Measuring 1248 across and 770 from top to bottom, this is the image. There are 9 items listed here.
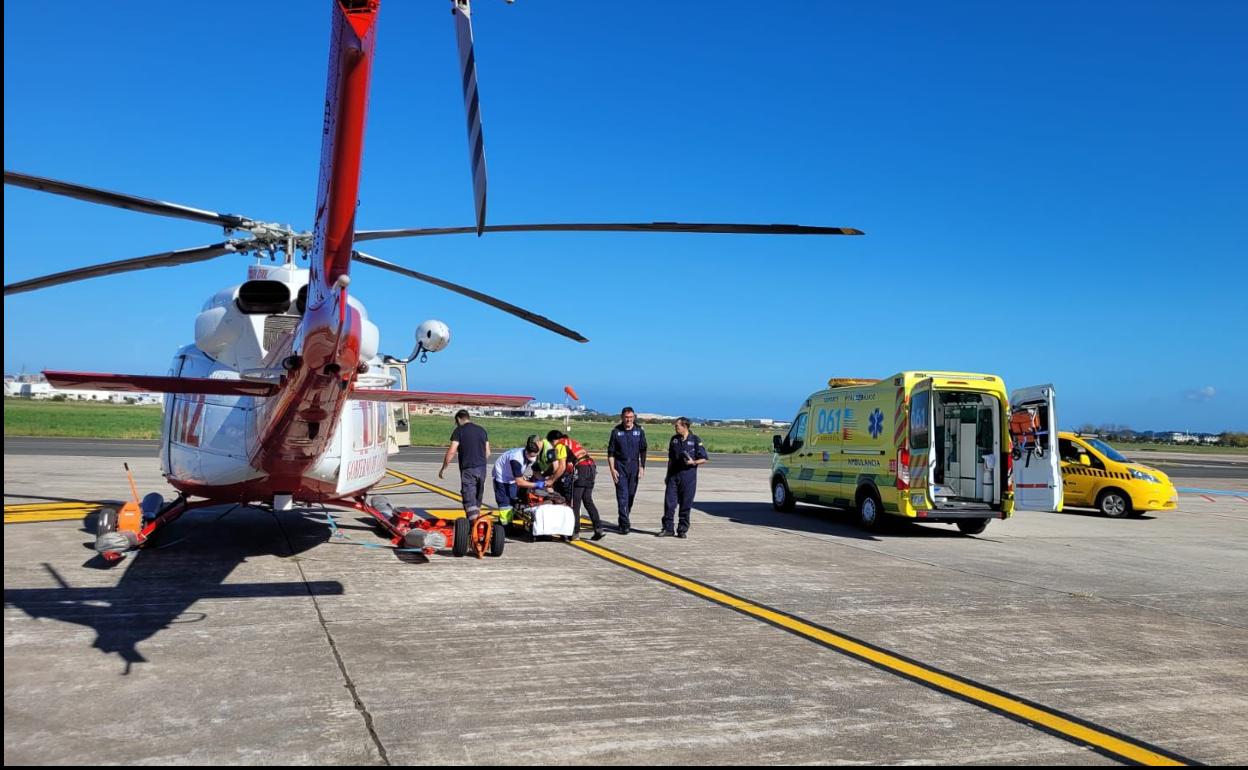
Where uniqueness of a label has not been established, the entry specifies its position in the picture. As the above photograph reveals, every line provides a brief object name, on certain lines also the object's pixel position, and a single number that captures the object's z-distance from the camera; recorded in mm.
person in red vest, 11969
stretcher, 11523
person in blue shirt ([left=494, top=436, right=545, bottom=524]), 12266
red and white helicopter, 4770
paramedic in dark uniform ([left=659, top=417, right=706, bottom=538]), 12367
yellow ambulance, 12867
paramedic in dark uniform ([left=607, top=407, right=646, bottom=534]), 12688
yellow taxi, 17578
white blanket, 11516
